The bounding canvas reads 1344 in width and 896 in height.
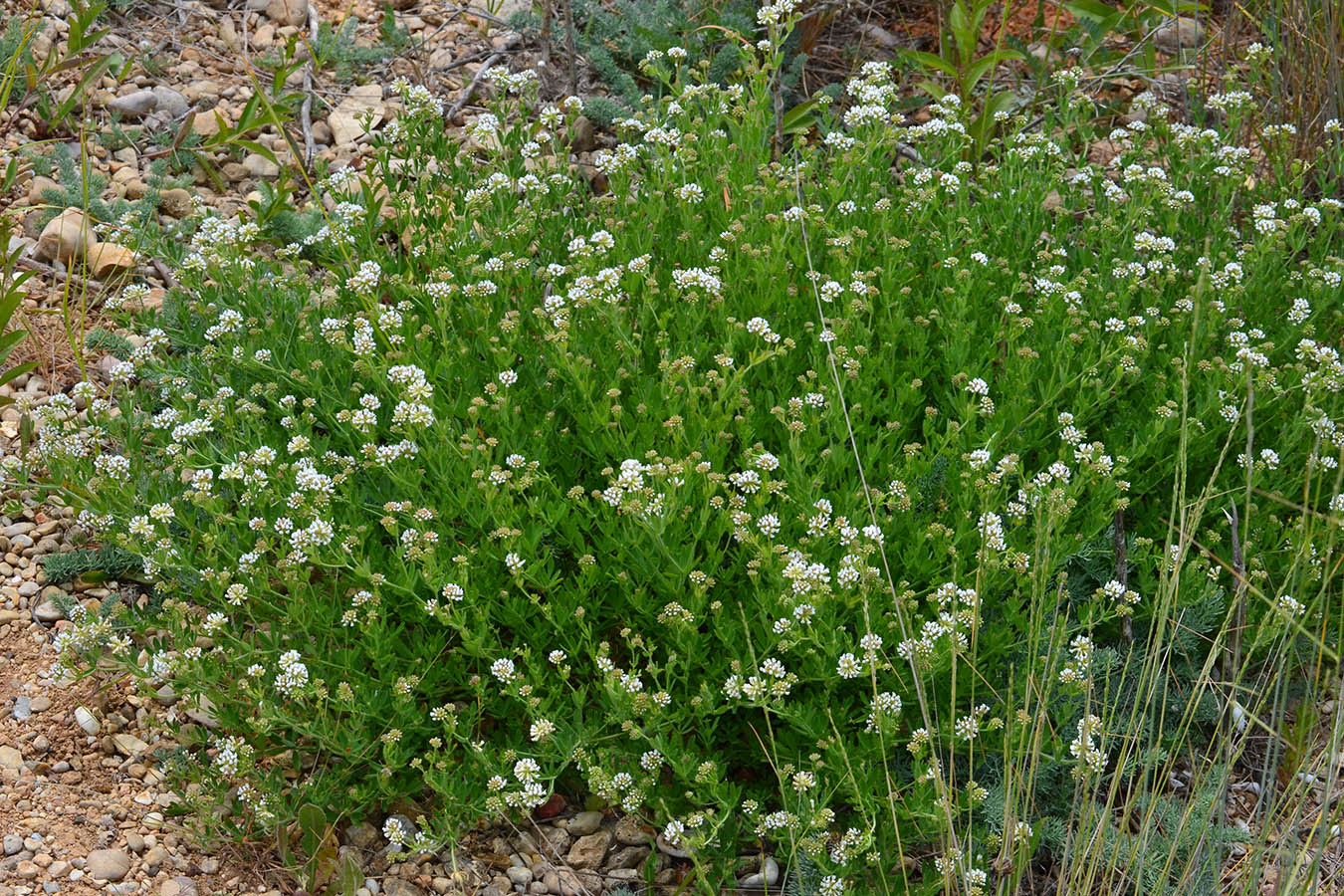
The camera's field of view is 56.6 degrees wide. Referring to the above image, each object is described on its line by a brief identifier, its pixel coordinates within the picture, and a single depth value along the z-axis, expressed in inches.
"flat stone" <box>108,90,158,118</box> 228.1
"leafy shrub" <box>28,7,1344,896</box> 128.0
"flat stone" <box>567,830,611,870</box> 136.3
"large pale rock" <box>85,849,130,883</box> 129.6
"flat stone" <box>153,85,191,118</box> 232.4
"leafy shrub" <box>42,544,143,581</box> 159.9
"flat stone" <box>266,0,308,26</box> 253.3
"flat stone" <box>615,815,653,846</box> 138.3
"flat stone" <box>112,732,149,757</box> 145.4
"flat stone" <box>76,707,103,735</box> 147.0
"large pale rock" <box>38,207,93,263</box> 200.1
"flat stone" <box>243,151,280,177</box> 223.8
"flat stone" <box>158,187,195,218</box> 213.8
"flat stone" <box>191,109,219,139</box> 227.5
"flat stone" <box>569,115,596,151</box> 230.7
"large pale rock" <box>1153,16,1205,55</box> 265.0
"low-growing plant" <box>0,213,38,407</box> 158.9
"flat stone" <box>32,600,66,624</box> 157.8
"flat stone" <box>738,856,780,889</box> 132.8
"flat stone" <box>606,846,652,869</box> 136.9
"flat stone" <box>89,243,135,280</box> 201.6
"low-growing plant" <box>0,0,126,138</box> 212.2
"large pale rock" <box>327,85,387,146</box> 233.3
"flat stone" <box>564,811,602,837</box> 140.1
